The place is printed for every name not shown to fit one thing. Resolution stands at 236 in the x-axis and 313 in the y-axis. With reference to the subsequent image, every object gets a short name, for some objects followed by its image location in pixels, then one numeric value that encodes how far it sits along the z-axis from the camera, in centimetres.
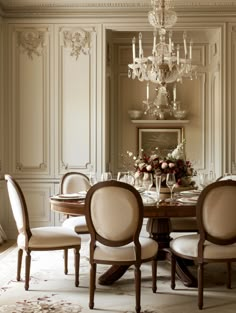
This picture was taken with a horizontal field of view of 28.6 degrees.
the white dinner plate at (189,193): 366
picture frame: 592
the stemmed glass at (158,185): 328
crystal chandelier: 384
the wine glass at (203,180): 374
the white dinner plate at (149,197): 319
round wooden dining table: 306
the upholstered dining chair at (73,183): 433
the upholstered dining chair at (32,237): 323
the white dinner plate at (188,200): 322
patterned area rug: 291
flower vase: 362
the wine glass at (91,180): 380
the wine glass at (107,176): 368
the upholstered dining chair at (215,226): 287
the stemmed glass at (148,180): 363
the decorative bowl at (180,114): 585
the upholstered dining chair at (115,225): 285
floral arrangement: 359
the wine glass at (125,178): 362
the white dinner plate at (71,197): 341
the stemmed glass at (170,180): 334
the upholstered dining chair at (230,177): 435
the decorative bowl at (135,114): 586
